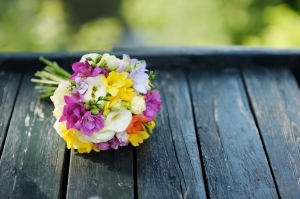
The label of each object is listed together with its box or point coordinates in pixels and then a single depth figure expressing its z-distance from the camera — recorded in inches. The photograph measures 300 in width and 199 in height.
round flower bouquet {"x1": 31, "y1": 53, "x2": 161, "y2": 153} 50.8
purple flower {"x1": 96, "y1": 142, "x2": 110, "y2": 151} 53.9
